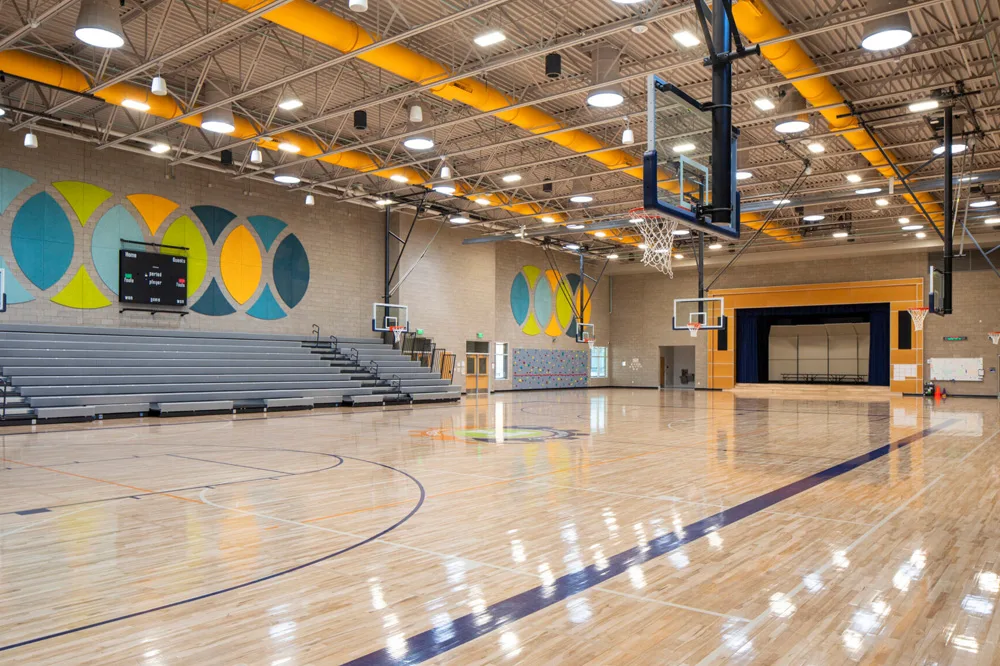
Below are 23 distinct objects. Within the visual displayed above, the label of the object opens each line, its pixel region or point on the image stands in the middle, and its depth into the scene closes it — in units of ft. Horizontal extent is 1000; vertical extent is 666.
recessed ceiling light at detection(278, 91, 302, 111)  50.01
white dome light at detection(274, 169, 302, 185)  62.59
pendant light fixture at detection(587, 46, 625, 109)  43.32
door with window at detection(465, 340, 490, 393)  95.91
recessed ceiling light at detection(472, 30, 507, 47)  38.58
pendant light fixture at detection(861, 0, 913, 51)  32.91
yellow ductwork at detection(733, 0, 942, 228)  36.60
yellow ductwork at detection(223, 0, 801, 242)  36.19
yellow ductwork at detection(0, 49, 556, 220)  45.09
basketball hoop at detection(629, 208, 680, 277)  69.10
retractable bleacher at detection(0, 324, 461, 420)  50.60
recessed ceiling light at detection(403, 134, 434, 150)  53.31
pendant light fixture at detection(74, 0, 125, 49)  33.01
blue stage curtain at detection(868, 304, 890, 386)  105.19
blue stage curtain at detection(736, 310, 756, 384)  114.73
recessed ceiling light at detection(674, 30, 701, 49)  38.24
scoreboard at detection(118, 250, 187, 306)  61.26
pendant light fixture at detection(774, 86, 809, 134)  48.75
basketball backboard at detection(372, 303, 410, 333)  80.07
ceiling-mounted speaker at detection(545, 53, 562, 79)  41.63
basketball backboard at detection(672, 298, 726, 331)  113.50
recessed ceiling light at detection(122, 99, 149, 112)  48.40
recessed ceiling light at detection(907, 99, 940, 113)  49.24
